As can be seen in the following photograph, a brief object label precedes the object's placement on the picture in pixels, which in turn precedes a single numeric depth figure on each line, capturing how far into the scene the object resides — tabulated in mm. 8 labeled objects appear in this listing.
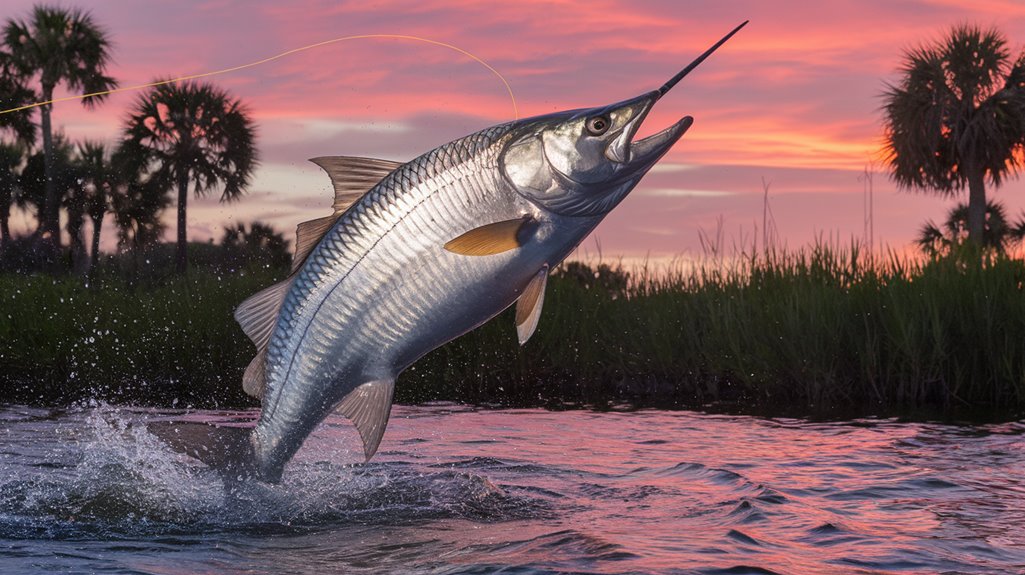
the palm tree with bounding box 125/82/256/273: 37906
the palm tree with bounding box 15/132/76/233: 41750
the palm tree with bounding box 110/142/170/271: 38969
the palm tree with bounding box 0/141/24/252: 41156
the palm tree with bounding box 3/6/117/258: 37875
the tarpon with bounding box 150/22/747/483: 3842
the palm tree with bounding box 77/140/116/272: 41125
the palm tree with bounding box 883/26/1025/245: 35031
